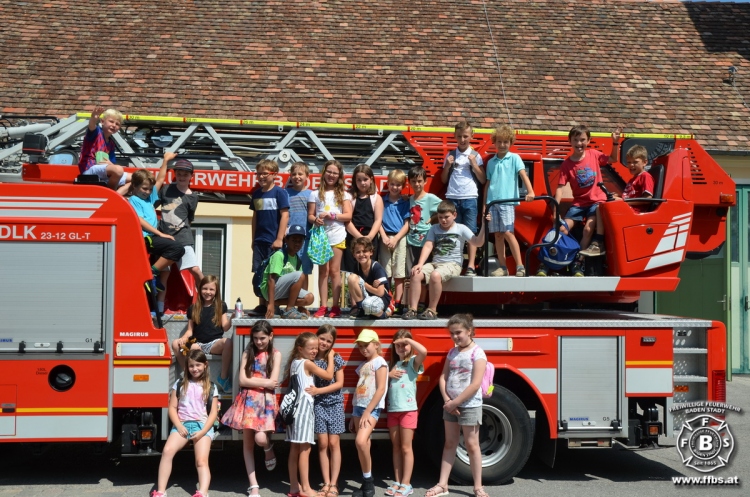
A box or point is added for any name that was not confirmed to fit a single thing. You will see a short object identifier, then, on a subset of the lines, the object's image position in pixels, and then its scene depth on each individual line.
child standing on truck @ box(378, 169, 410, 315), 7.89
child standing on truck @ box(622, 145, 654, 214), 7.90
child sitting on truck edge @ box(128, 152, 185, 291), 7.50
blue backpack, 7.74
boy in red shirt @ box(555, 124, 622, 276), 7.79
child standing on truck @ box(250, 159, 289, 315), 7.64
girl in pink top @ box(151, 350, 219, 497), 6.87
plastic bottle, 7.43
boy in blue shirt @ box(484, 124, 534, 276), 7.81
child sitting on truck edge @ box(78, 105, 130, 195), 7.57
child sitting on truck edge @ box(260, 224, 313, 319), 7.38
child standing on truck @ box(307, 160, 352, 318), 7.65
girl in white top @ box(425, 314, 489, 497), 6.91
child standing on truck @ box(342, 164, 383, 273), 7.78
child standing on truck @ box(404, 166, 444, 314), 7.89
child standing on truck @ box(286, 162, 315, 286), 7.66
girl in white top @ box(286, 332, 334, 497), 6.86
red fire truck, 6.94
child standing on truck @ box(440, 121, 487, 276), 7.97
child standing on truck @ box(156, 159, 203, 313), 7.69
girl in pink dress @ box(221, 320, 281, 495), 6.92
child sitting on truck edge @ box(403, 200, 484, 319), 7.52
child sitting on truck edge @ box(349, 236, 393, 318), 7.27
